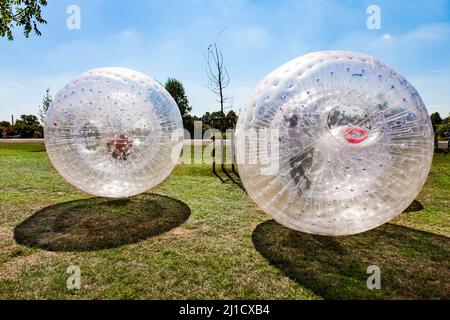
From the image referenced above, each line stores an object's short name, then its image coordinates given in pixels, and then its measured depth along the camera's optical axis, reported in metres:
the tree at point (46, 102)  27.78
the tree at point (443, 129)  22.15
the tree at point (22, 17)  5.55
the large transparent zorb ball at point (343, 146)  3.62
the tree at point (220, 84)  12.45
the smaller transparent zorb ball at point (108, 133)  5.39
